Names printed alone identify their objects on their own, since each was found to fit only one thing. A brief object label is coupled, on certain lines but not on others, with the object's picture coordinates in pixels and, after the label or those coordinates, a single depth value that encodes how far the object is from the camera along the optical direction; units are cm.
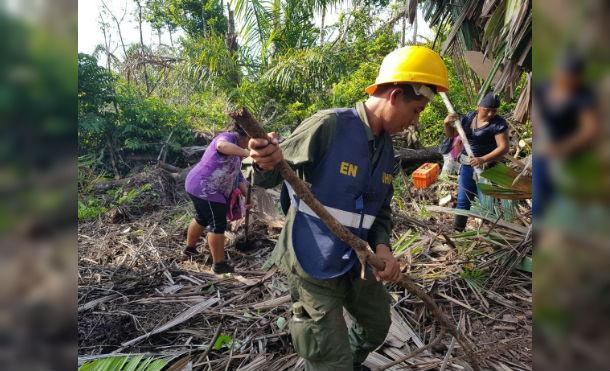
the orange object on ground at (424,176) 680
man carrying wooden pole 208
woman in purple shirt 409
